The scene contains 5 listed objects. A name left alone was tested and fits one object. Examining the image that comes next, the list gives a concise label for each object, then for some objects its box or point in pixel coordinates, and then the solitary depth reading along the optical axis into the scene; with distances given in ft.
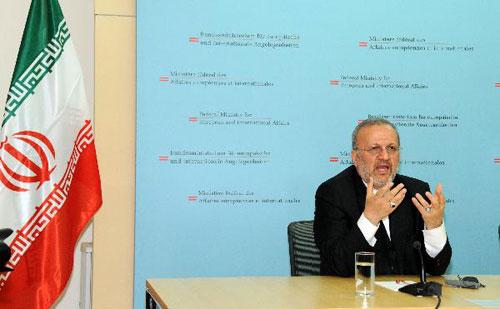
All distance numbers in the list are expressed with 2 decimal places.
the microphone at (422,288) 10.73
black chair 13.03
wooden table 10.14
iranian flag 13.87
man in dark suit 12.70
